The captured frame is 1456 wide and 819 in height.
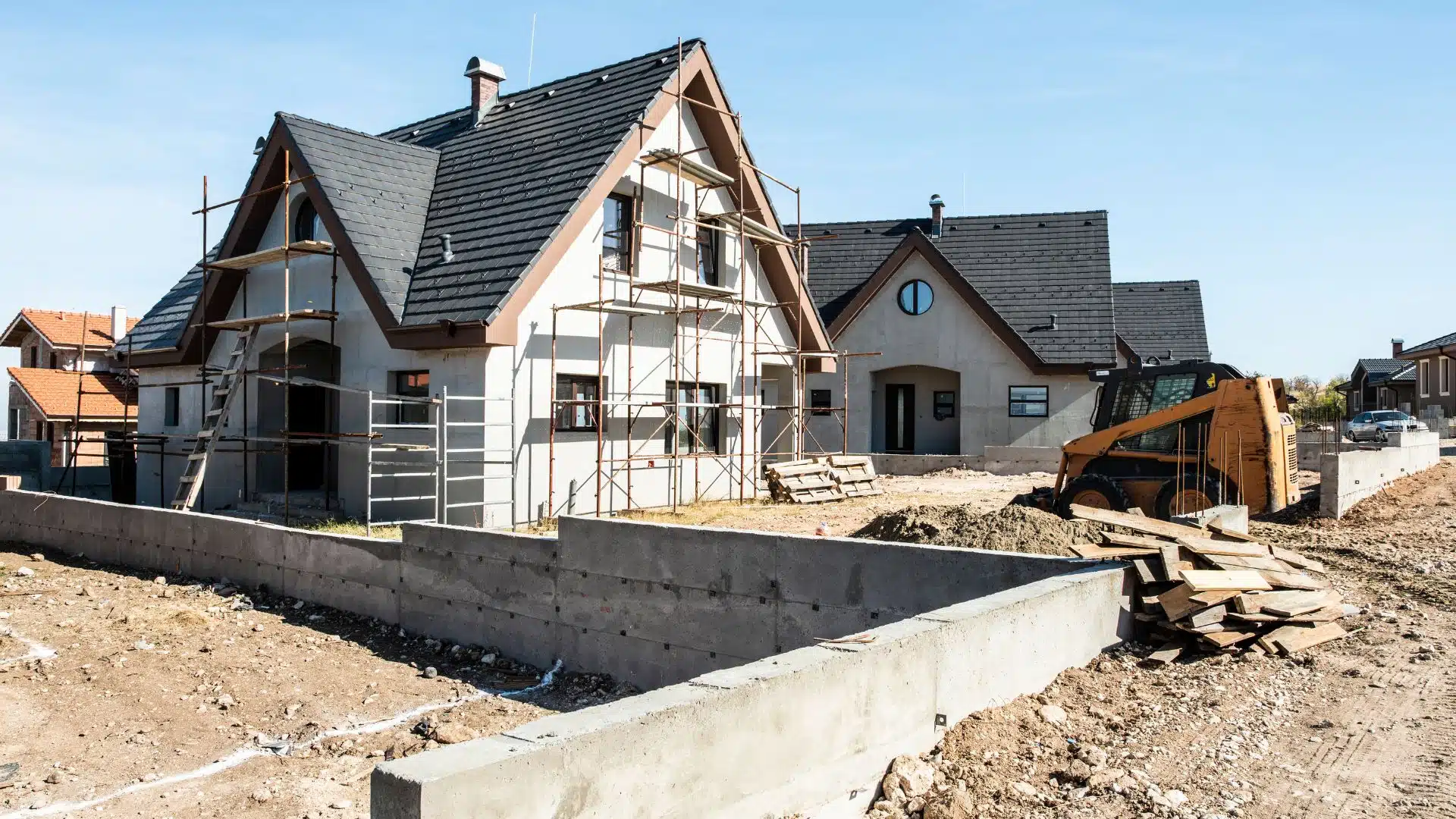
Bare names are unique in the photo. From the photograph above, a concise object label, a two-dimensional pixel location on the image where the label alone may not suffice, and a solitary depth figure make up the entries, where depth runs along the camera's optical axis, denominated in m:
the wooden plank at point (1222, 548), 8.76
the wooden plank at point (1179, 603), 7.73
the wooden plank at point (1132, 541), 8.80
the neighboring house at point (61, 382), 32.66
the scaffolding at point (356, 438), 14.91
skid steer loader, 13.20
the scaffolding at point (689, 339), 16.56
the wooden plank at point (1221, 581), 7.87
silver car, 32.31
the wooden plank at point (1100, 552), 8.36
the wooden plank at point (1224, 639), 7.63
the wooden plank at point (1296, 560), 9.92
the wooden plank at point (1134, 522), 9.59
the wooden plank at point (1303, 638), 7.78
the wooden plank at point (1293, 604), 8.03
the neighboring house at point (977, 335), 27.41
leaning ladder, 16.53
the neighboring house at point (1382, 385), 51.44
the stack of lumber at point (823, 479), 18.56
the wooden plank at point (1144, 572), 7.98
